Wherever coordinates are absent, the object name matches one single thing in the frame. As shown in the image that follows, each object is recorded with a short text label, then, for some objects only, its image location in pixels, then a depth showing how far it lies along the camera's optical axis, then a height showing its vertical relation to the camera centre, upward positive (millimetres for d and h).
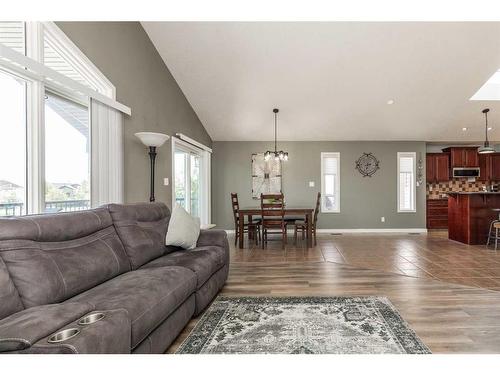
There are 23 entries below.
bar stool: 5094 -805
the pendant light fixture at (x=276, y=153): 5684 +690
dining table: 5316 -442
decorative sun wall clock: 7391 +610
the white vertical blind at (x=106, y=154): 3107 +387
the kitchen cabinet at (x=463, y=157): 7832 +823
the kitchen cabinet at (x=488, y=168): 7941 +534
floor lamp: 3568 +584
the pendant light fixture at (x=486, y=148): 6047 +817
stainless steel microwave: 7812 +423
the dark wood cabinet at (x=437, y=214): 7770 -684
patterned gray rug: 1911 -1035
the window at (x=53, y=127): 2201 +570
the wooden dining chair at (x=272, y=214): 5262 -458
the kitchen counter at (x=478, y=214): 5496 -492
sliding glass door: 5422 +237
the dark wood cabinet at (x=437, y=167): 7863 +563
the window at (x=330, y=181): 7430 +178
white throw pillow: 2955 -421
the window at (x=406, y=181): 7379 +181
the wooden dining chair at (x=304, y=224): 5590 -674
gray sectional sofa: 1217 -568
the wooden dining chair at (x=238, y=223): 5600 -665
